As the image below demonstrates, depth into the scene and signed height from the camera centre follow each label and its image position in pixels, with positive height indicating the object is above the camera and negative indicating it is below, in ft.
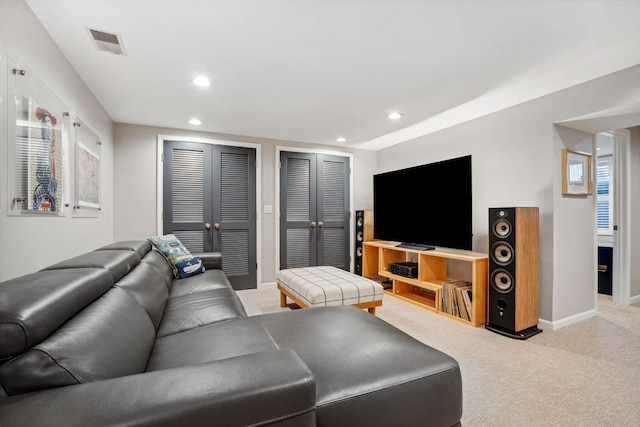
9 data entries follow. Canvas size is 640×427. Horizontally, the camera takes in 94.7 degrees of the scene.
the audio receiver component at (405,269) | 12.15 -2.33
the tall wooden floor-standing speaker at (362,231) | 15.49 -0.91
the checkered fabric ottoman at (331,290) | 8.61 -2.33
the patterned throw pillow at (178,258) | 9.50 -1.48
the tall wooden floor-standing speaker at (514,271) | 8.59 -1.73
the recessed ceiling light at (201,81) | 8.08 +3.71
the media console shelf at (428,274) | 9.68 -2.51
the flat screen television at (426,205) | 10.44 +0.35
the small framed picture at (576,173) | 9.14 +1.31
